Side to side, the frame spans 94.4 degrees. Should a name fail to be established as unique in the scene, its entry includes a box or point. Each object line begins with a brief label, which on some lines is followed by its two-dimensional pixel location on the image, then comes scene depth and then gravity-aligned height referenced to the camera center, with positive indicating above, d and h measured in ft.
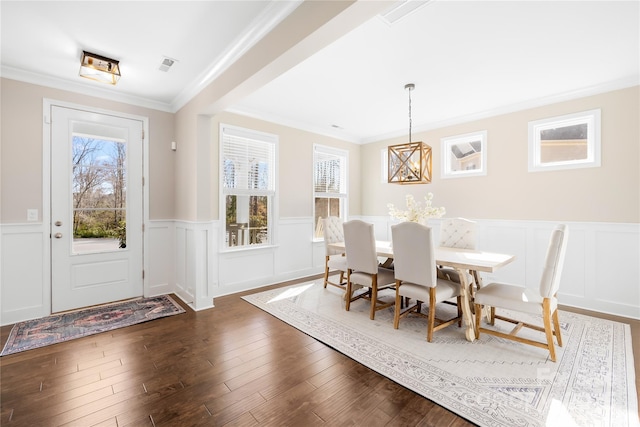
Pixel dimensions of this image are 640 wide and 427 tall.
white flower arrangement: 11.57 -0.05
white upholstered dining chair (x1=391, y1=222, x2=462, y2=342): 8.84 -1.83
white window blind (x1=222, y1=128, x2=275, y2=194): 13.84 +2.43
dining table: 8.76 -1.53
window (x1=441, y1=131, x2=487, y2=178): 14.83 +3.04
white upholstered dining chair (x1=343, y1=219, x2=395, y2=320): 10.66 -1.87
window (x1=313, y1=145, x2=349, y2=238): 17.80 +1.88
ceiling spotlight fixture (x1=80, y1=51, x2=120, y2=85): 8.98 +4.56
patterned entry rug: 8.82 -3.75
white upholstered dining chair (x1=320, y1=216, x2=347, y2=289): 13.72 -1.42
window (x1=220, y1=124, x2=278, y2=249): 13.83 +1.34
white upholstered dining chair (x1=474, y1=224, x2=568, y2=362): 7.70 -2.36
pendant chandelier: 10.66 +1.83
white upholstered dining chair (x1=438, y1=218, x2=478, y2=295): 12.35 -0.93
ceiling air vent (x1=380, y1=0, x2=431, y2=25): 6.75 +4.79
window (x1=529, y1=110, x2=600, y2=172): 11.84 +3.01
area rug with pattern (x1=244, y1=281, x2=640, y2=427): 5.91 -3.89
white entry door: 10.95 +0.19
